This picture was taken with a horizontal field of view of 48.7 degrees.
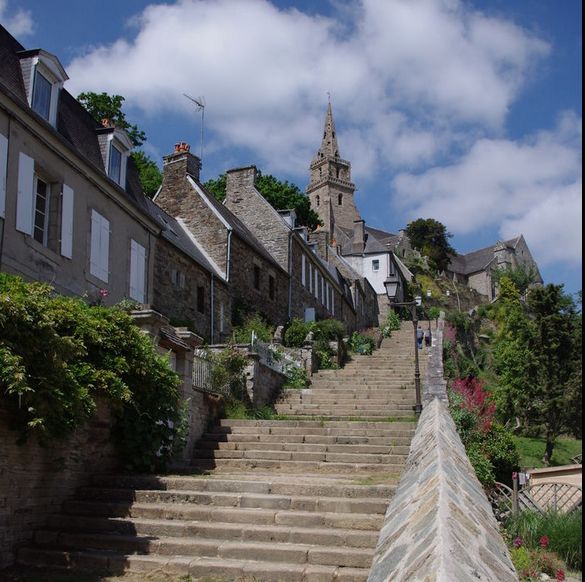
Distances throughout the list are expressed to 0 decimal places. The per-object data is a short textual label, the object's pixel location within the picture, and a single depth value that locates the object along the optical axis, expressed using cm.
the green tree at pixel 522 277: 6216
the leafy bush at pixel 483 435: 1264
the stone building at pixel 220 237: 2322
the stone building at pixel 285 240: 2911
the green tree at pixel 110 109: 2819
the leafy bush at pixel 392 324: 3767
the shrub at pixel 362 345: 2784
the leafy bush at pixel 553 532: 930
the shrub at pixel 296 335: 2389
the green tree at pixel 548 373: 2744
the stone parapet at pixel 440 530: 250
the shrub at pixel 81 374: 620
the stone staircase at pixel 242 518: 595
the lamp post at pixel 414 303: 1457
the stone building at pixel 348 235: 4878
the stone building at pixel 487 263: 7888
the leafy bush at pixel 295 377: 1817
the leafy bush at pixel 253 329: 2142
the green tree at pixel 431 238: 7181
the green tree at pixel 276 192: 3859
